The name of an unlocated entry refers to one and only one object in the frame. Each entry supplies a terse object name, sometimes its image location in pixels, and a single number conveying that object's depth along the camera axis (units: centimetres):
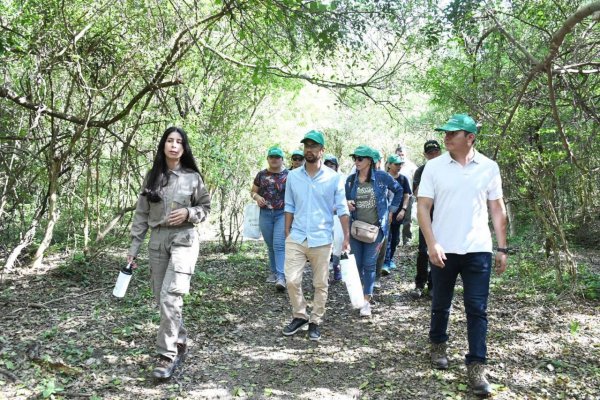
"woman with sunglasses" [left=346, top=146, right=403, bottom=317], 573
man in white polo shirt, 379
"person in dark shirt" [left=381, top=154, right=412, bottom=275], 761
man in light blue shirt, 485
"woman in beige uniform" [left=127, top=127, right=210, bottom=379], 396
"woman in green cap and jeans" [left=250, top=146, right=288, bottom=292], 693
